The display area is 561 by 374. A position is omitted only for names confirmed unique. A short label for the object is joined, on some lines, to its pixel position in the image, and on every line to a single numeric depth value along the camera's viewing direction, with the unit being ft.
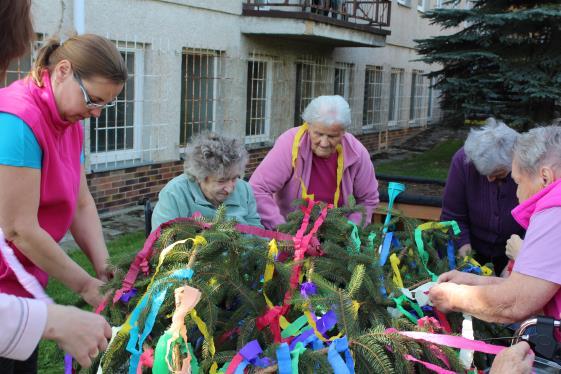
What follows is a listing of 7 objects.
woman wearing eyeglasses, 7.18
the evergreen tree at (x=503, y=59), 34.32
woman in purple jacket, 12.03
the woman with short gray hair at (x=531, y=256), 7.24
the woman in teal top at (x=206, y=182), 10.59
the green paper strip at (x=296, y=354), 6.25
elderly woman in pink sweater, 12.79
